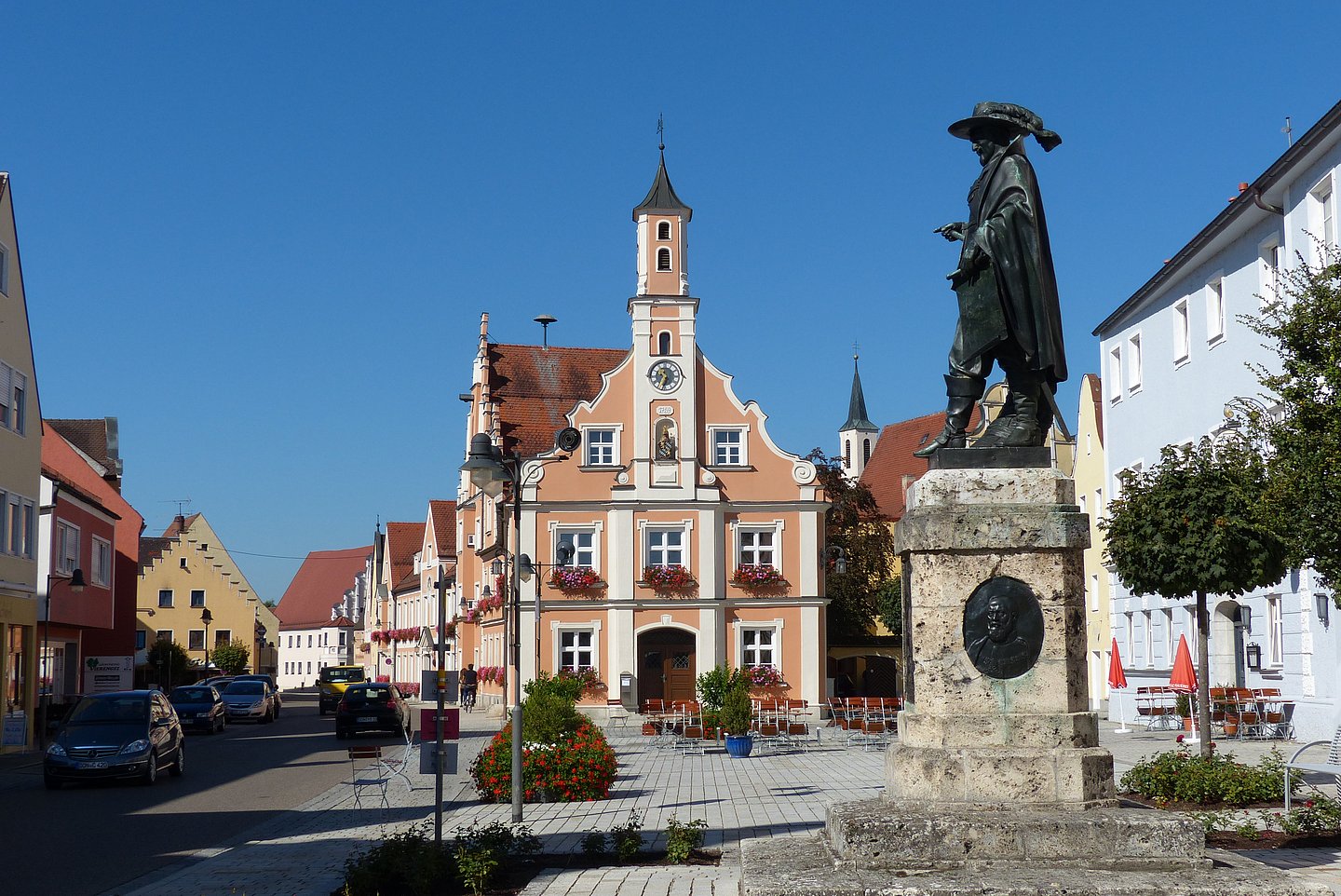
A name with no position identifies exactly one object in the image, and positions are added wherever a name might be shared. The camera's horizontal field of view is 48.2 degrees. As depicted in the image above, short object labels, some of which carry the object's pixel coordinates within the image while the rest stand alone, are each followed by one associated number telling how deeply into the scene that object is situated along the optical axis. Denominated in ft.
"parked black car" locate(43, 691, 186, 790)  77.46
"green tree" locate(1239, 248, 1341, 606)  45.47
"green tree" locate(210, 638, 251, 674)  255.31
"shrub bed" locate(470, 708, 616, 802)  61.41
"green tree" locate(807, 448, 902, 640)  182.60
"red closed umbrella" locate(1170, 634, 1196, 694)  90.99
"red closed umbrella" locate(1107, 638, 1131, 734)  106.63
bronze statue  33.42
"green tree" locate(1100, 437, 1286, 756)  65.54
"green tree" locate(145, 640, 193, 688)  191.72
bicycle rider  170.40
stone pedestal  29.35
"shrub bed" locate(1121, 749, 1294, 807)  50.88
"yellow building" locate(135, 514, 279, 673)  274.57
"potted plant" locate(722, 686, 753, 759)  92.73
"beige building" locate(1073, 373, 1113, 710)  139.33
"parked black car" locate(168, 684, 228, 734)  135.33
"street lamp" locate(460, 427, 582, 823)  51.65
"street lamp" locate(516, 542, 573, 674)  138.00
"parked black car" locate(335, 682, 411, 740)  125.18
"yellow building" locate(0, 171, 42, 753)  107.24
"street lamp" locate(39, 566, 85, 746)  113.70
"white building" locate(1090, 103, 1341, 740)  81.82
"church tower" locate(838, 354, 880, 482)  357.00
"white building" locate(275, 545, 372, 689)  386.73
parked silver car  162.09
